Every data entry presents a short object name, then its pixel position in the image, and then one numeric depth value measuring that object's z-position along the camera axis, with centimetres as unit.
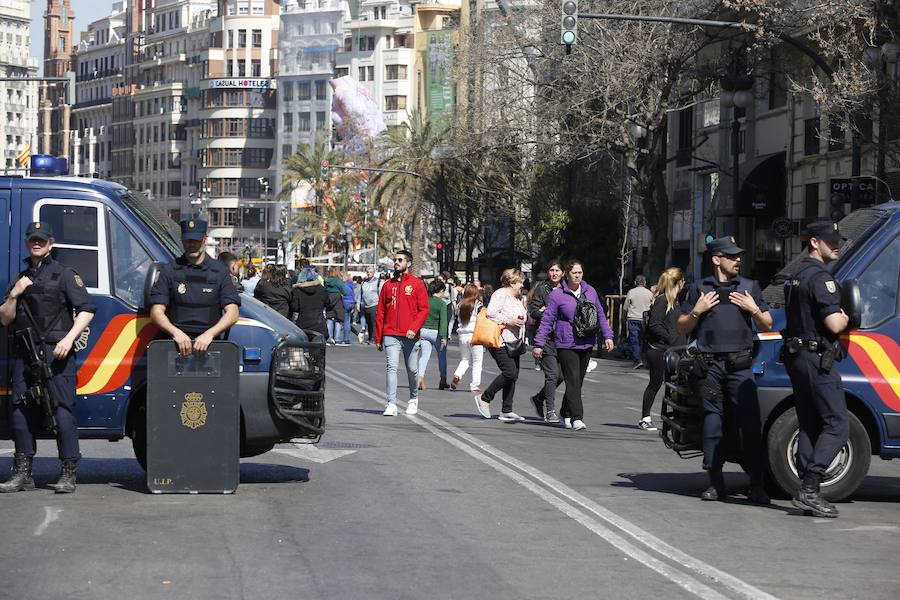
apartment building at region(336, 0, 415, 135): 14825
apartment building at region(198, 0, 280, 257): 17538
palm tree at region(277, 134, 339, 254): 11175
